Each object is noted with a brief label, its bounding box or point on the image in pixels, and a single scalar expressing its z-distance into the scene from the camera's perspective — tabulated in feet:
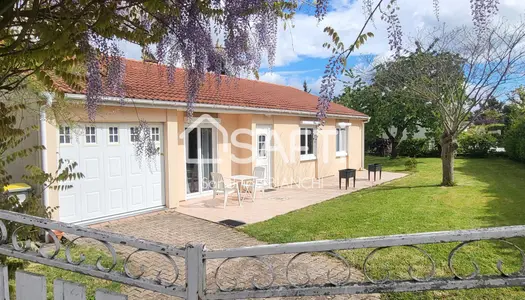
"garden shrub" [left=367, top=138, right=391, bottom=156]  112.68
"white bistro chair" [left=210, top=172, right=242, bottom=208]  38.48
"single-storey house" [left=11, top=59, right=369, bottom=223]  29.76
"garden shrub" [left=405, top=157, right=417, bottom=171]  74.95
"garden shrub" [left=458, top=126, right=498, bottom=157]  97.96
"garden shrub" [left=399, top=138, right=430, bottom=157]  104.68
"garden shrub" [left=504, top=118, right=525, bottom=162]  80.02
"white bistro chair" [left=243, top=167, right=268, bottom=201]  44.30
